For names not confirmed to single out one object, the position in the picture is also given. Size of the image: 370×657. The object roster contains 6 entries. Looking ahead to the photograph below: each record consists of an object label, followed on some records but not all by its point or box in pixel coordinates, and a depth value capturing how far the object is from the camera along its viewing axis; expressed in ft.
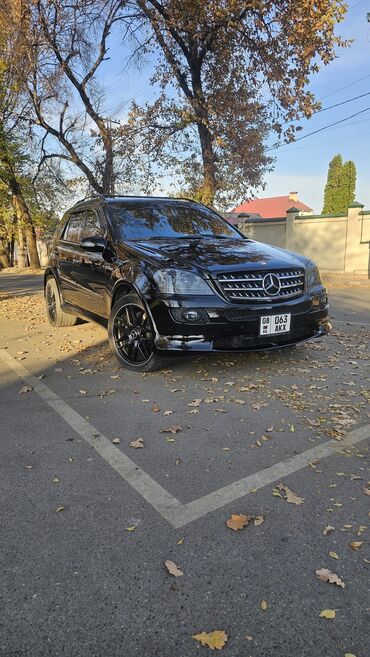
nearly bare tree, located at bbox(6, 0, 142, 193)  46.11
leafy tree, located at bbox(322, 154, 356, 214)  147.64
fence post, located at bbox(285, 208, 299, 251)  68.59
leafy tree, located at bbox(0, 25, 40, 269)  49.22
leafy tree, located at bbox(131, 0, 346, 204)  36.06
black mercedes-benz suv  13.98
